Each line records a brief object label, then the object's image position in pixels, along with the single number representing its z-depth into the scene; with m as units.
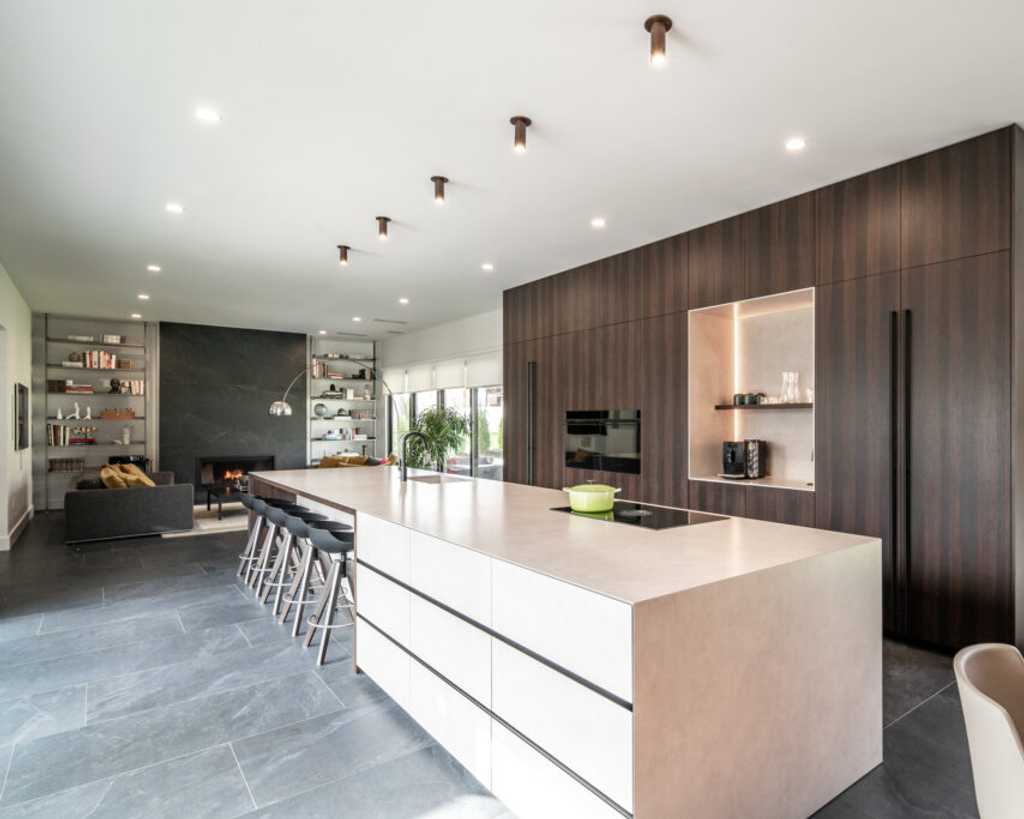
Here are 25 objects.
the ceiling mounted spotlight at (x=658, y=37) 2.28
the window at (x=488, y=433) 8.40
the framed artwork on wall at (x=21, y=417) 6.75
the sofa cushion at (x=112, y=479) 6.54
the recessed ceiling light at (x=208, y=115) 2.95
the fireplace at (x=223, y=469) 9.47
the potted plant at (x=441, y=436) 8.85
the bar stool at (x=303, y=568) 3.48
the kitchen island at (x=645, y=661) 1.57
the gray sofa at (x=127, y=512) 6.15
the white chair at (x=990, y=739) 1.00
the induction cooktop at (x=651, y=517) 2.53
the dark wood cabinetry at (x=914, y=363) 3.12
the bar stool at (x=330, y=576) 3.21
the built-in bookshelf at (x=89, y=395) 8.65
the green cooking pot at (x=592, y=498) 2.81
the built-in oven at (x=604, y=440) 5.28
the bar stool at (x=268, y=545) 3.96
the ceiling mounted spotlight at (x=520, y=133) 3.03
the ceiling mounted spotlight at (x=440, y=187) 3.80
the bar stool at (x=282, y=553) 3.77
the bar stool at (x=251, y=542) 5.00
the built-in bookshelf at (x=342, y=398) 10.86
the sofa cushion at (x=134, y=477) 6.85
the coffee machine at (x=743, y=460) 4.61
